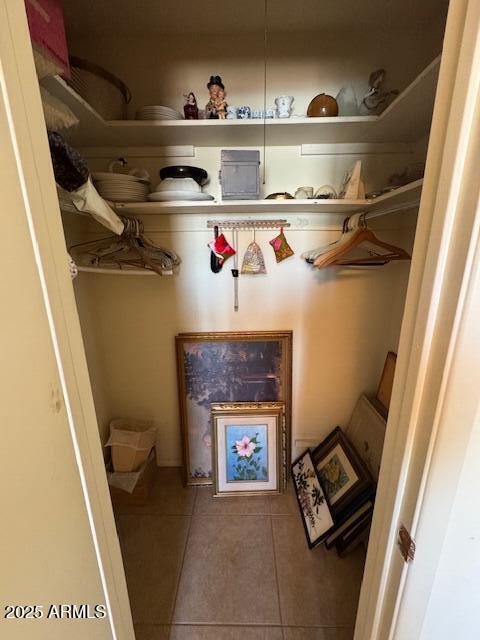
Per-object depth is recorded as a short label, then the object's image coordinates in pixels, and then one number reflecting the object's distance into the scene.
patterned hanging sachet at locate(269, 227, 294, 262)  1.44
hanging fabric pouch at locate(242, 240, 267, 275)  1.46
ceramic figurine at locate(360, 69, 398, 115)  1.14
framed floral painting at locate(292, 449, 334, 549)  1.38
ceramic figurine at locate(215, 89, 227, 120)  1.19
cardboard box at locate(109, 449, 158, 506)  1.58
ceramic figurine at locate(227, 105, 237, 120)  1.23
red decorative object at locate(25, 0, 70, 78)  0.71
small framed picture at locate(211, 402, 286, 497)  1.65
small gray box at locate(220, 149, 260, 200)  1.20
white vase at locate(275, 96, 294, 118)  1.20
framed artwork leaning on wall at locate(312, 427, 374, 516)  1.34
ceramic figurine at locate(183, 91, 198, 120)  1.19
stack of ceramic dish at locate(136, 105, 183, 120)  1.14
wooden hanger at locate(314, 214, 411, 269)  1.23
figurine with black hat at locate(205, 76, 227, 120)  1.17
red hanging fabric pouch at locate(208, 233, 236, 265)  1.43
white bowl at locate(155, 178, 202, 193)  1.20
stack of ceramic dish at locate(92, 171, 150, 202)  1.16
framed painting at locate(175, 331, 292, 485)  1.61
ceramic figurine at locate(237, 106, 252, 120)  1.21
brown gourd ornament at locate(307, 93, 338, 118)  1.15
